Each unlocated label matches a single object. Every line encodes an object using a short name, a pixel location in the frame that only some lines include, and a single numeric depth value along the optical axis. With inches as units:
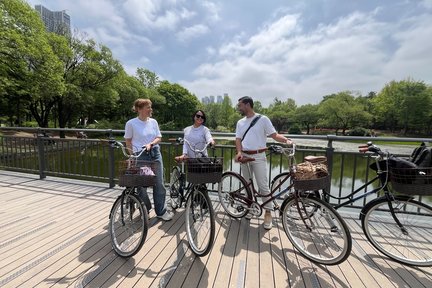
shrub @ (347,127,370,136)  1358.3
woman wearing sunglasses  116.0
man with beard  107.8
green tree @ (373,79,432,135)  1250.0
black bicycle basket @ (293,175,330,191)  80.9
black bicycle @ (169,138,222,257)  87.0
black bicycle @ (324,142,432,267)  79.2
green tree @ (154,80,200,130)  1616.6
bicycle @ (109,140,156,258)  85.7
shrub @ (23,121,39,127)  1075.0
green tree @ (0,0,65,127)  451.5
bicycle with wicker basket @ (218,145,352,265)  81.3
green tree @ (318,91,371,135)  1528.1
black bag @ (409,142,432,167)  80.4
